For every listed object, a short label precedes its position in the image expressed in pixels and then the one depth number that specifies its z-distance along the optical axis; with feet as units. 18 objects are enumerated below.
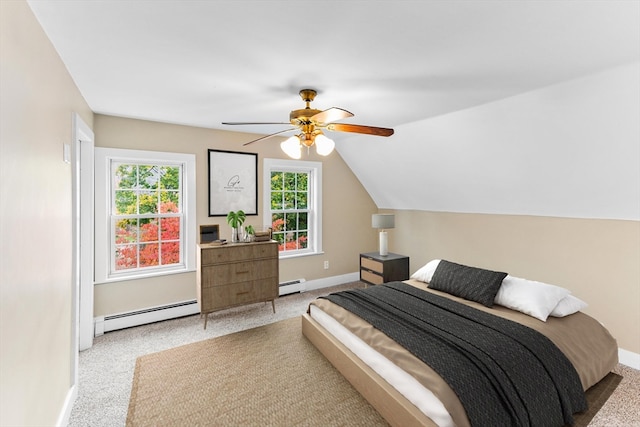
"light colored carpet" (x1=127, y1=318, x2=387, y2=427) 6.63
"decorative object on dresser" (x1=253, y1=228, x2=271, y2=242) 12.21
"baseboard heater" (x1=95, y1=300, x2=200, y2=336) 10.75
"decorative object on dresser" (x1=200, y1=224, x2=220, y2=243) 11.83
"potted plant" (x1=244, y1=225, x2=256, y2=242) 12.20
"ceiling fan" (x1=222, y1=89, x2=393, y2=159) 7.59
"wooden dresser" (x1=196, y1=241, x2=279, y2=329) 10.87
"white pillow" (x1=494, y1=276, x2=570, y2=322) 7.83
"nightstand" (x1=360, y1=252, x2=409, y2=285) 13.87
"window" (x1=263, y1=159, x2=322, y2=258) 14.46
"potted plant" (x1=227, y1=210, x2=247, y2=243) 11.89
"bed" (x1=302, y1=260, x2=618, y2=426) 5.48
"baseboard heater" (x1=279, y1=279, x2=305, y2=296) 14.65
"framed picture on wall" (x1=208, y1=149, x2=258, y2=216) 12.74
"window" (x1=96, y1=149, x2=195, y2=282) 10.80
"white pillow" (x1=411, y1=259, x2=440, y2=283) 10.76
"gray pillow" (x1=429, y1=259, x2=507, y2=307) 8.73
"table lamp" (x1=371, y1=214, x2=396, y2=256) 14.76
